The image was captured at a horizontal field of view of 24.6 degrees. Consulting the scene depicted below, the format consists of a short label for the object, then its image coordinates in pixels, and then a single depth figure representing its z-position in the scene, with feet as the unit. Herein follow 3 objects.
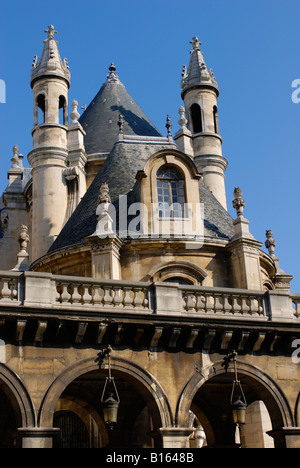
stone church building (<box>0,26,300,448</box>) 53.88
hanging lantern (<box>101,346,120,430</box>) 53.57
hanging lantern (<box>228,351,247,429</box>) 55.77
